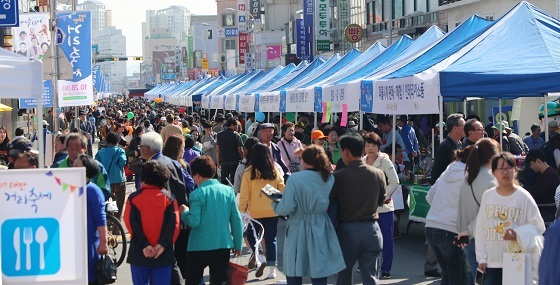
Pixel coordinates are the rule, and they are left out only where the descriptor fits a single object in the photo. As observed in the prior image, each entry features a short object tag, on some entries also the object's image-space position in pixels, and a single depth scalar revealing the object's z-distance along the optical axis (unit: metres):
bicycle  10.98
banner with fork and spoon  6.72
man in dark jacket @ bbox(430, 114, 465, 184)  10.20
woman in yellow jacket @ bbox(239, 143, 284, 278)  10.23
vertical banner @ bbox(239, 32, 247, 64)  88.89
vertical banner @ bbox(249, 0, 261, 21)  104.75
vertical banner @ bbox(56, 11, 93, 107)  18.02
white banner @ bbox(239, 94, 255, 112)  27.95
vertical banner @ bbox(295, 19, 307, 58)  60.50
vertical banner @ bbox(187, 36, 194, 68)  156.99
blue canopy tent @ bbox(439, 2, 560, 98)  11.51
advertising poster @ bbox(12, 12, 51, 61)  19.17
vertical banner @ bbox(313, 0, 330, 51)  61.78
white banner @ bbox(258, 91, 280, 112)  24.38
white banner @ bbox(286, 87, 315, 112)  20.66
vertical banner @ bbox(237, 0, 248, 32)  98.06
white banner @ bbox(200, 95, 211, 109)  39.50
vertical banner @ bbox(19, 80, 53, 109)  21.08
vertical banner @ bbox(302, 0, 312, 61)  60.53
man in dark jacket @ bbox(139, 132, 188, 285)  8.85
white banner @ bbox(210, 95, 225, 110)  35.48
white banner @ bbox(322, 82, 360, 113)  16.43
